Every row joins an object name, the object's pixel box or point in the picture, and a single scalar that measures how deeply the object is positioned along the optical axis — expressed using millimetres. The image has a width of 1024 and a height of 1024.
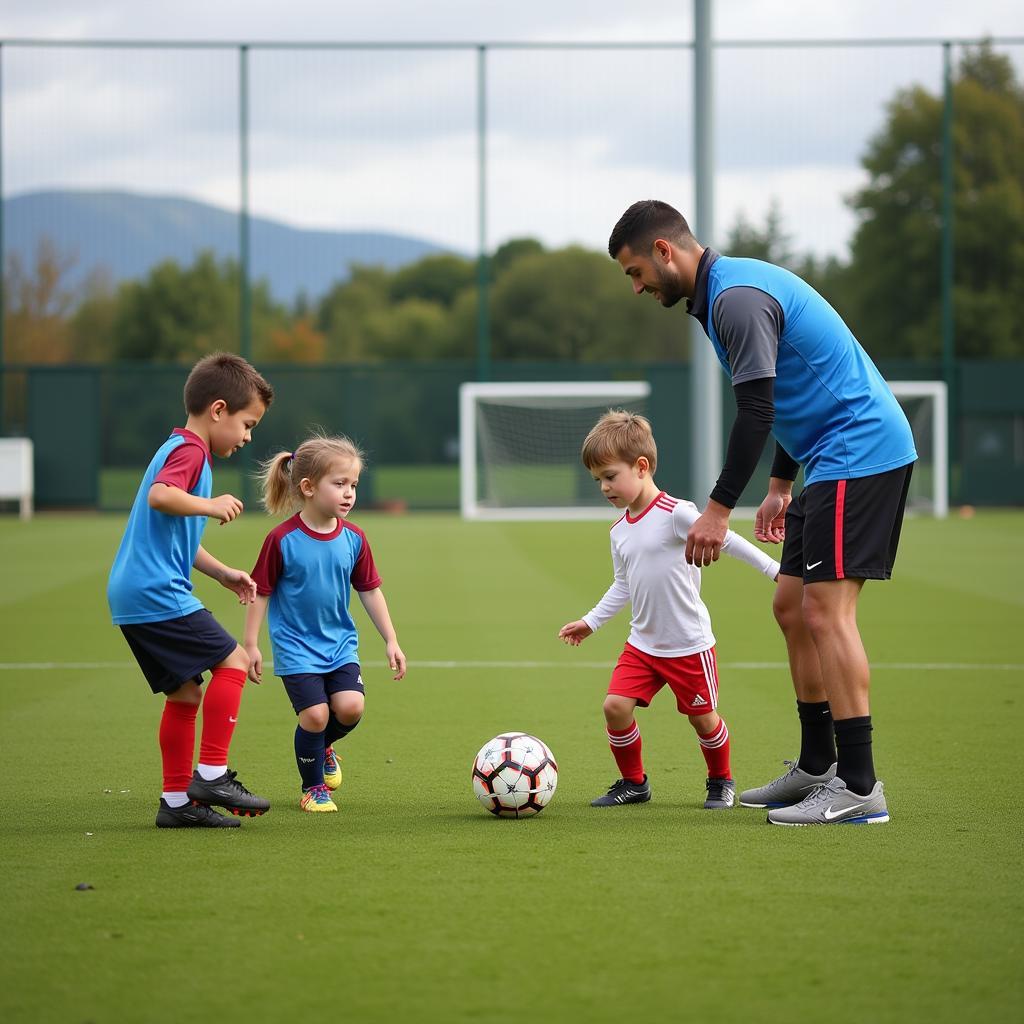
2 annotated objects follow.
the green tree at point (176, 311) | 49562
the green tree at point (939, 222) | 42750
